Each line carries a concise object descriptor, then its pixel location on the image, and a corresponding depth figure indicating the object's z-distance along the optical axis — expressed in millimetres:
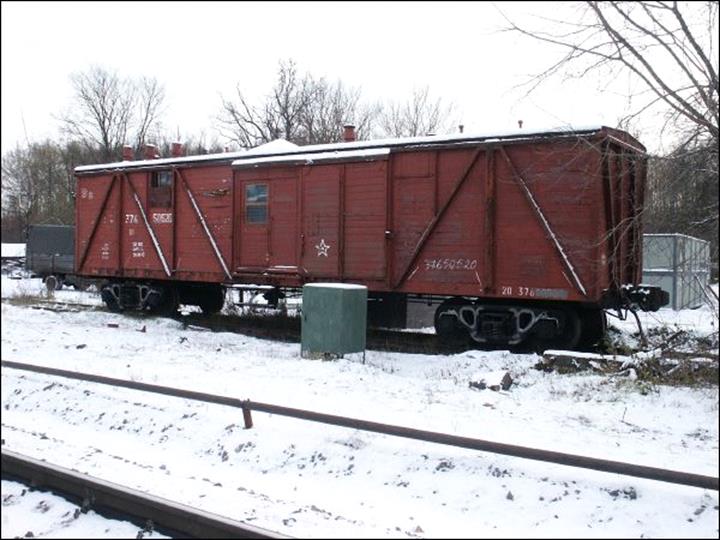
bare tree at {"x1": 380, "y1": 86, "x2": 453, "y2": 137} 36281
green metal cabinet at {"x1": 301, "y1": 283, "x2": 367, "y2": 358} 10422
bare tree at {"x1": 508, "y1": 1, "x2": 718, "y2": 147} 6746
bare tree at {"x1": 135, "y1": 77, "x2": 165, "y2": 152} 50531
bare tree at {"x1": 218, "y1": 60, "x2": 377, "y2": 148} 38812
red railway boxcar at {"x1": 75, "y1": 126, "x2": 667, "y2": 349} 10273
